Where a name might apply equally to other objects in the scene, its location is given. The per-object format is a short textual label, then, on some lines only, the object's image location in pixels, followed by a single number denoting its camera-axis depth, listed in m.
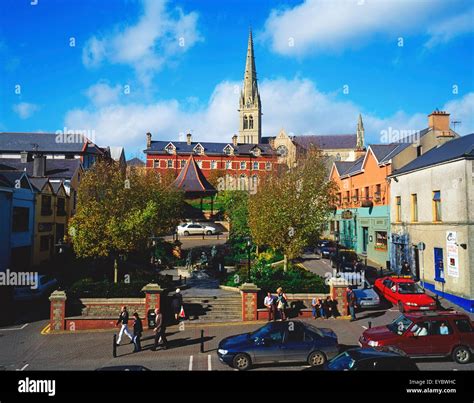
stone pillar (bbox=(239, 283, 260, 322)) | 18.81
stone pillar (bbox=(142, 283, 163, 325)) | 18.41
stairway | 18.97
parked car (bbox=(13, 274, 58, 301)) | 22.66
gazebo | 56.47
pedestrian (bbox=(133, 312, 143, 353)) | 14.91
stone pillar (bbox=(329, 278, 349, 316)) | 19.48
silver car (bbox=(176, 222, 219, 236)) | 46.62
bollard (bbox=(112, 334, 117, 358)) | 14.15
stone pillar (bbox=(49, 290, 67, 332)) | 17.67
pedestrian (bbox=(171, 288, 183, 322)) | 18.92
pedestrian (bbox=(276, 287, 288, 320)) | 18.31
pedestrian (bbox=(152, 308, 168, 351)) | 15.08
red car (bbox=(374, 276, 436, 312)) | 19.06
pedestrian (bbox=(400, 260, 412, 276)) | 26.36
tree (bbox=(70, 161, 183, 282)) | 20.70
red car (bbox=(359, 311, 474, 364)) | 12.89
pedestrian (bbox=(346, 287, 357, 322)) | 18.75
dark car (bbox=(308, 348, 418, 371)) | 10.07
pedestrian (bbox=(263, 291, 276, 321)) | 18.33
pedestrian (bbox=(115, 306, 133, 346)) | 15.44
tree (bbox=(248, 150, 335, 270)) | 23.83
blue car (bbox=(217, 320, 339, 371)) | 12.55
